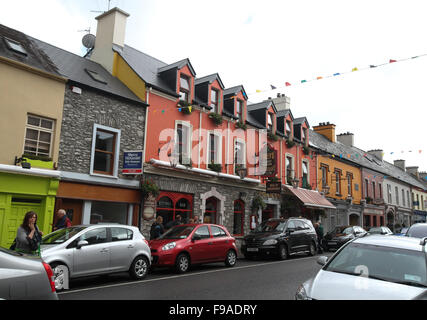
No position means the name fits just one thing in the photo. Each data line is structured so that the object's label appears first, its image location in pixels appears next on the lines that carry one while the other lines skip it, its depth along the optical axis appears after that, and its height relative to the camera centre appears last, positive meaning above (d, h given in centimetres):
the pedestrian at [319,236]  1878 -77
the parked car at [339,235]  2003 -77
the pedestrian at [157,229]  1327 -45
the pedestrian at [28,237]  724 -48
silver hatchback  805 -88
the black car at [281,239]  1441 -78
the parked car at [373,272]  422 -67
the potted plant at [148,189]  1479 +116
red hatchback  1066 -90
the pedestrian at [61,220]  1072 -17
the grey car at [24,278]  393 -74
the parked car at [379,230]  2377 -47
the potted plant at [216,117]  1877 +529
